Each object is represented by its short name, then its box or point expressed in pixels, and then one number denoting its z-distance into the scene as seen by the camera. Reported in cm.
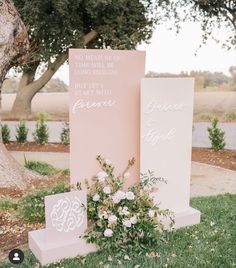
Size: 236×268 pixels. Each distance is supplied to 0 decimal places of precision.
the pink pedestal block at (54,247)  420
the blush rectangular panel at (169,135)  480
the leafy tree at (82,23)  1560
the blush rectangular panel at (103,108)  437
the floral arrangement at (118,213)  434
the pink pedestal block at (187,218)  521
